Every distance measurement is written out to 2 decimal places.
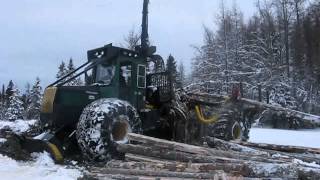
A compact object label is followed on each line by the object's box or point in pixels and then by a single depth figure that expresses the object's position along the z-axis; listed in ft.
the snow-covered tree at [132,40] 77.82
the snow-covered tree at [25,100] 122.18
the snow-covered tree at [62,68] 128.84
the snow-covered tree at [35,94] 109.27
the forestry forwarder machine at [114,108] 20.20
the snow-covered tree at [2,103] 114.98
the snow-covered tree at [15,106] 106.70
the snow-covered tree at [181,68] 140.53
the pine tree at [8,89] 150.88
